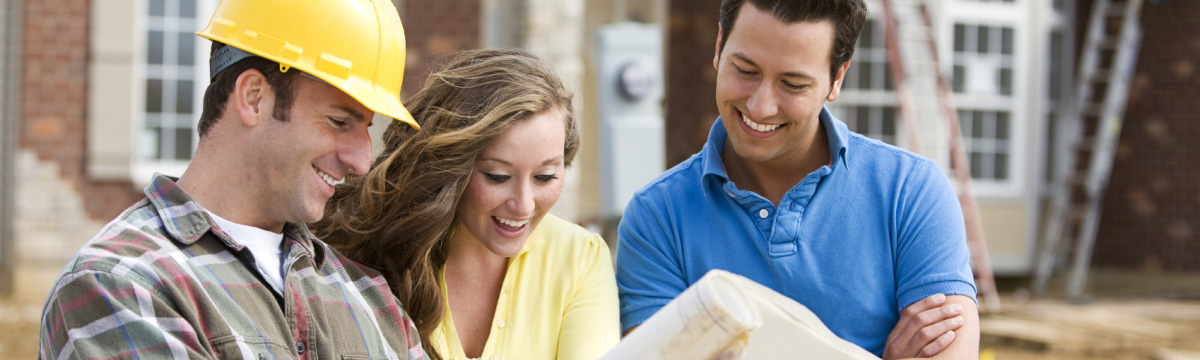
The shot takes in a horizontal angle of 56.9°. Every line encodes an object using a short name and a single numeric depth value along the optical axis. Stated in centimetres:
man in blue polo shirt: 236
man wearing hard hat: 176
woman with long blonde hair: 245
